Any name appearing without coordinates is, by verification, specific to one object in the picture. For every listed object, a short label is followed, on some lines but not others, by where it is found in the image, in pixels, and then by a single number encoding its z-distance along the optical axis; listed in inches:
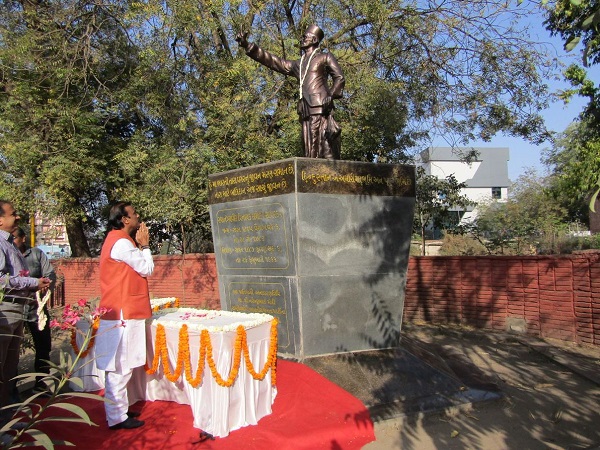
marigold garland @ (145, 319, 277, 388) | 148.7
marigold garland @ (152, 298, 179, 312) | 210.7
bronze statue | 222.4
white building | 1993.1
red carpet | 143.6
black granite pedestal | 200.4
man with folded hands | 150.8
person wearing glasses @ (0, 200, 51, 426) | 138.9
